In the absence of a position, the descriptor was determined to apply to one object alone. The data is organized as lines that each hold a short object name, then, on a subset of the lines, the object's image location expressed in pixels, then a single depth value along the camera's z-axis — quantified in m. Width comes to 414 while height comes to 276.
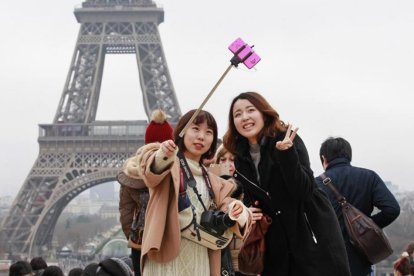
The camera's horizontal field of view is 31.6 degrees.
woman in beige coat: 3.77
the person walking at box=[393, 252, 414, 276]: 6.34
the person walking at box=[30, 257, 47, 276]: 6.57
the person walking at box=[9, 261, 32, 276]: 6.18
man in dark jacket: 4.89
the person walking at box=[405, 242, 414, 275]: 7.10
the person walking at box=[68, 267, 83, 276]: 5.97
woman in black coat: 3.75
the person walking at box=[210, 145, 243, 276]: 4.21
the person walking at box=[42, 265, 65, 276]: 5.78
